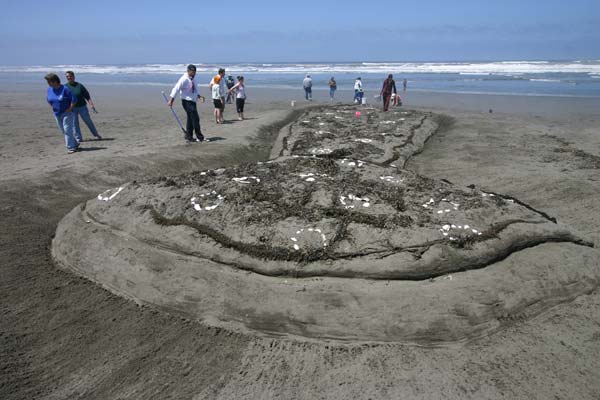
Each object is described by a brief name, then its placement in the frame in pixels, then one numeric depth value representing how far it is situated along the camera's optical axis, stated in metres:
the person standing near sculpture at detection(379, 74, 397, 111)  15.71
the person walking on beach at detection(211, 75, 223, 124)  12.89
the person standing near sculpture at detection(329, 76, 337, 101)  22.78
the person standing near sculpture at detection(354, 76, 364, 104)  19.96
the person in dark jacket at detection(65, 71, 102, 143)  9.60
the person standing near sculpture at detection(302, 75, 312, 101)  22.27
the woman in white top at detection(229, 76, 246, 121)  14.02
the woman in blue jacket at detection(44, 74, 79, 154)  8.49
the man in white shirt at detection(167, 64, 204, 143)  9.38
